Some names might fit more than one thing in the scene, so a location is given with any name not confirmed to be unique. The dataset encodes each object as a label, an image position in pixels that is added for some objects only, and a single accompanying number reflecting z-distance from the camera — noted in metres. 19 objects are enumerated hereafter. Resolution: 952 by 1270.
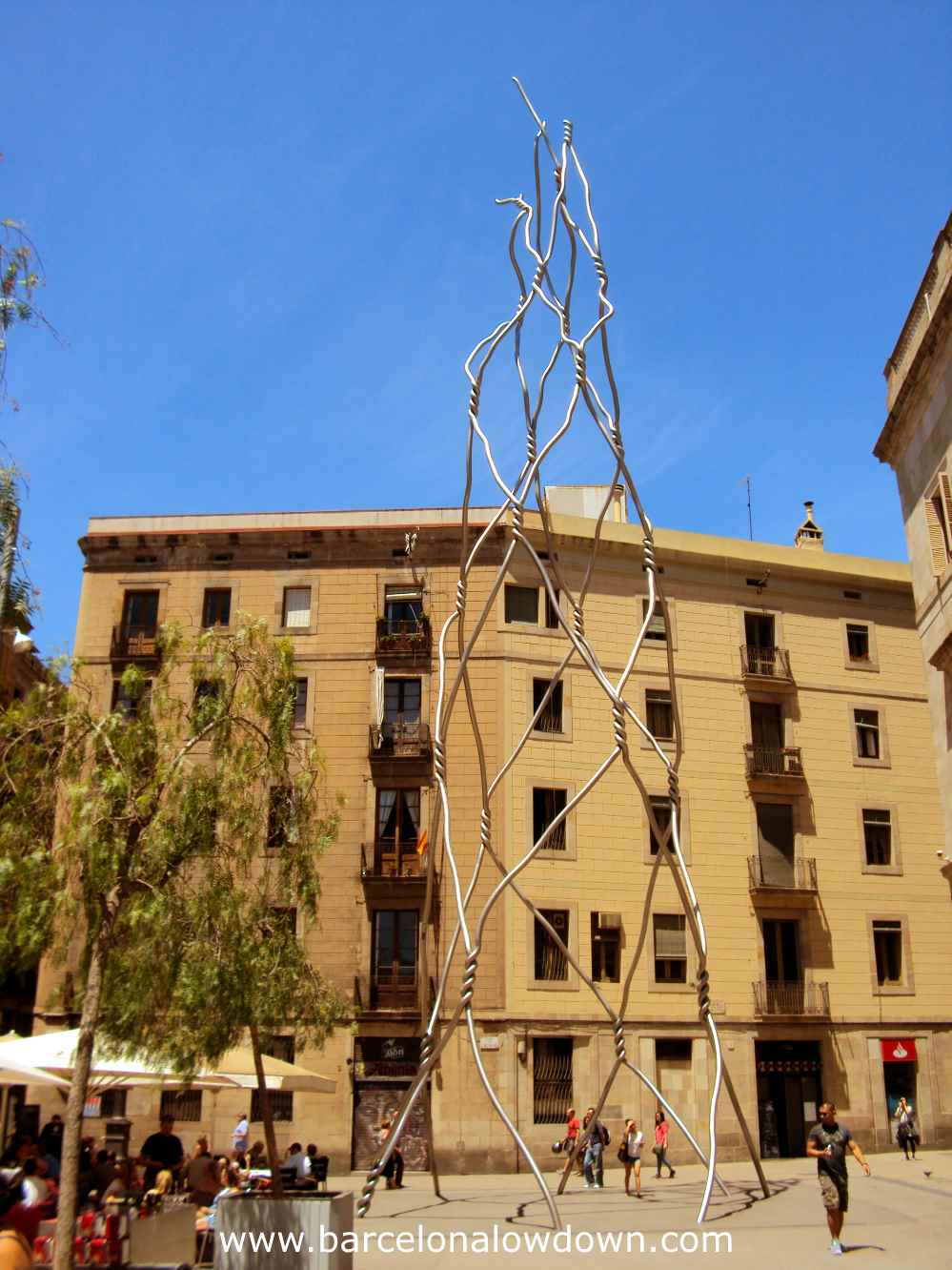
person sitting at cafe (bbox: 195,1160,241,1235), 13.70
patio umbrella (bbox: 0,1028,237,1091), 15.27
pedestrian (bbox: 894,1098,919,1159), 28.42
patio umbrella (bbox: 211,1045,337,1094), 17.12
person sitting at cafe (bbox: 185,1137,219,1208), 14.82
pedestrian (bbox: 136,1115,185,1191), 17.05
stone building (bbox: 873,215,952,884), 20.84
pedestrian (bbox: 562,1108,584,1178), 25.84
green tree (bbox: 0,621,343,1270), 12.65
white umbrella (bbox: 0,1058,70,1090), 14.95
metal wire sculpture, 9.80
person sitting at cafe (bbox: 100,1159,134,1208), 13.56
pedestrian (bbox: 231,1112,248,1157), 23.97
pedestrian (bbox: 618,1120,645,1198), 20.89
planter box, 10.92
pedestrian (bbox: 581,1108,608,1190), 21.98
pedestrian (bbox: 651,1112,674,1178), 24.66
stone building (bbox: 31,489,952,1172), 28.98
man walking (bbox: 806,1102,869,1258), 12.23
